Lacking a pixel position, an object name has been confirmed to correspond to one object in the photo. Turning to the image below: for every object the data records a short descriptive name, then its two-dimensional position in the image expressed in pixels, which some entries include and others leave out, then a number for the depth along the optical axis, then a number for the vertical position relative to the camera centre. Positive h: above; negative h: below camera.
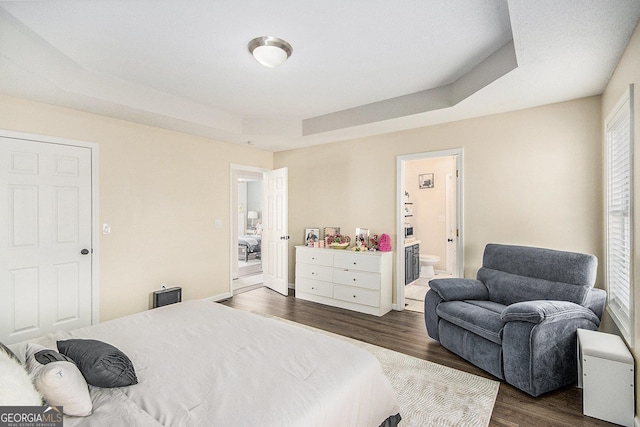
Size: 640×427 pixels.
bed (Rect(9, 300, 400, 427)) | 1.22 -0.79
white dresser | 4.10 -0.93
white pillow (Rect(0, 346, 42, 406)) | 0.96 -0.56
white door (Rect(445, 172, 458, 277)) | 6.13 -0.02
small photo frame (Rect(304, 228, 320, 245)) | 5.10 -0.36
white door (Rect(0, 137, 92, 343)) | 2.88 -0.24
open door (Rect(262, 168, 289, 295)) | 5.03 -0.32
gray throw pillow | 1.36 -0.69
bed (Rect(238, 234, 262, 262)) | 8.27 -0.92
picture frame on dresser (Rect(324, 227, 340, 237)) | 4.93 -0.29
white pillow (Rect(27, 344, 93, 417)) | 1.13 -0.65
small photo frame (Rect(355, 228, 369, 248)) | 4.52 -0.37
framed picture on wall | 6.40 +0.69
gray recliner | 2.24 -0.86
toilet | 5.86 -1.01
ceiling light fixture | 2.38 +1.29
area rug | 2.01 -1.34
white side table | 1.94 -1.10
